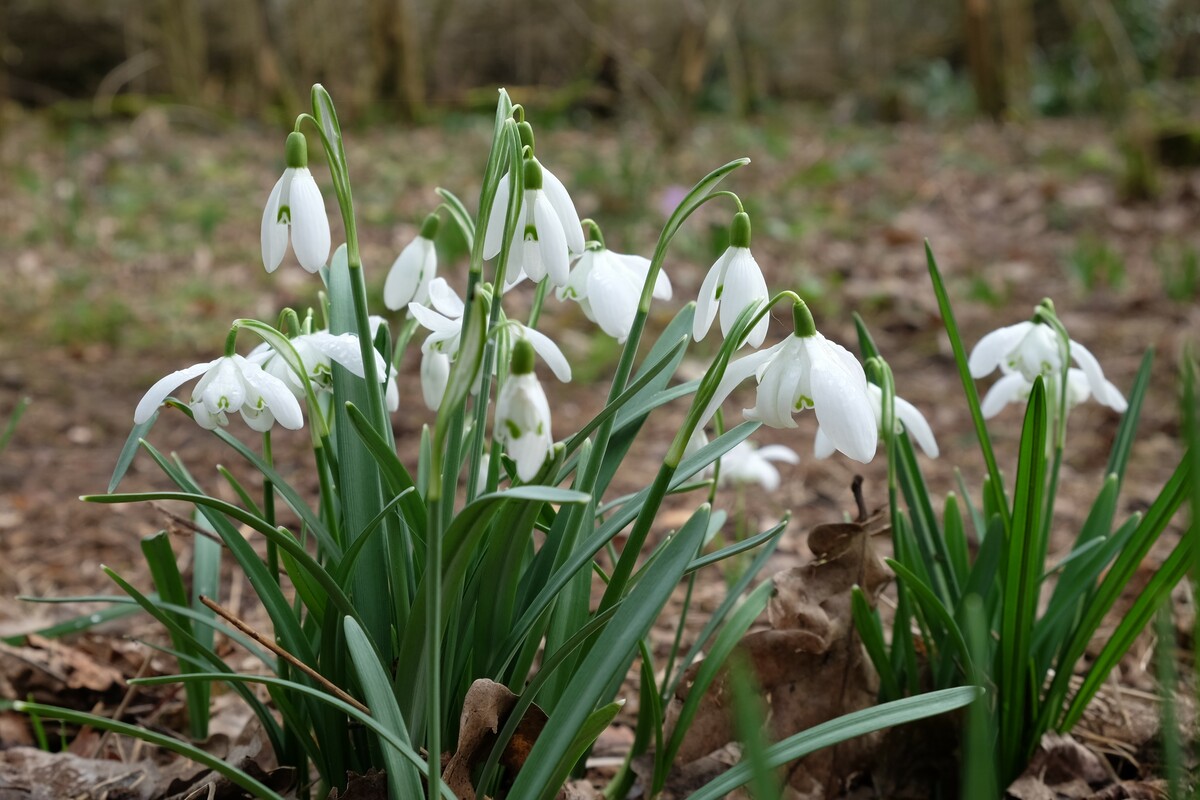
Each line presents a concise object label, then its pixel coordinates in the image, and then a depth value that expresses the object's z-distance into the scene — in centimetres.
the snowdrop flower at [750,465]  73
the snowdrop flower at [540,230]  56
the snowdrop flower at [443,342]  58
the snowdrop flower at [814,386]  55
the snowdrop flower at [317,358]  58
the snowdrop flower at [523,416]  52
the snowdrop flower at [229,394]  57
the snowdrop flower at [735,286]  57
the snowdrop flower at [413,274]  61
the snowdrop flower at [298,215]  56
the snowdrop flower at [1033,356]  64
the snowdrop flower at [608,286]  59
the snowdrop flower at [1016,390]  67
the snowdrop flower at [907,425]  63
